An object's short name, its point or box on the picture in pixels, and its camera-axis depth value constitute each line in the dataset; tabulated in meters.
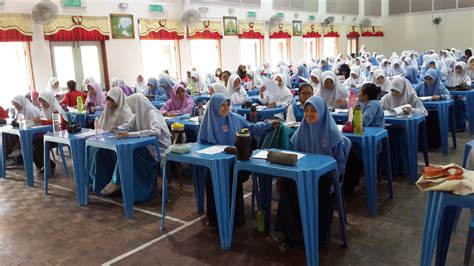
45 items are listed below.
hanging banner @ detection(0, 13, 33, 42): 7.80
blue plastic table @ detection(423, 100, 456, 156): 5.36
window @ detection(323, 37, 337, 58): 18.22
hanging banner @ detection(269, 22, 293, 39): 14.39
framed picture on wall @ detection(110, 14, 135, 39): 9.76
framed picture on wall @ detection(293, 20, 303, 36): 15.46
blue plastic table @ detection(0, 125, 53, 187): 4.93
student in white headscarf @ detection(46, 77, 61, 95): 8.39
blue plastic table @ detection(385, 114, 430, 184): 4.35
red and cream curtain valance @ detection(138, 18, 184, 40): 10.30
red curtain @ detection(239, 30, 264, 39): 13.23
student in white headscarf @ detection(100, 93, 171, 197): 4.26
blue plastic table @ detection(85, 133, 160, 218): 3.77
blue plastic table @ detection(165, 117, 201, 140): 4.92
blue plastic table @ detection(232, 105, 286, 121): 5.72
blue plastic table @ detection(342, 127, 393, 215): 3.58
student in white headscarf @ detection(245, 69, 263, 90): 9.63
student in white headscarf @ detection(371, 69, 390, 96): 7.01
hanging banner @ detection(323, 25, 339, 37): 17.33
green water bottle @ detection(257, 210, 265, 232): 3.42
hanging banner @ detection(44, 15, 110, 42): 8.56
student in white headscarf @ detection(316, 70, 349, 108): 5.46
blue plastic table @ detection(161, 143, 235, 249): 3.04
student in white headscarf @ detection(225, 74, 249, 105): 7.01
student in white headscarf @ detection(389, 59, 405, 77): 11.59
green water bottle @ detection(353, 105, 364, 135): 3.69
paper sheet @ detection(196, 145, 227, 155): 3.25
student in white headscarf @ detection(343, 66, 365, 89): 9.80
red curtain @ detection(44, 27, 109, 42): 8.63
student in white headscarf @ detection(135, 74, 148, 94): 10.00
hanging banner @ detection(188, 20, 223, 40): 11.45
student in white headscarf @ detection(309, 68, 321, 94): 7.55
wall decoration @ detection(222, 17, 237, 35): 12.56
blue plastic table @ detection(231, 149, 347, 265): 2.59
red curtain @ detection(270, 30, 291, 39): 14.47
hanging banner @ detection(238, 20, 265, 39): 13.16
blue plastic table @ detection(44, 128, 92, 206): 4.16
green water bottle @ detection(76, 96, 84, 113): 6.35
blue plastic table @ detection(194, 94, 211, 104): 7.42
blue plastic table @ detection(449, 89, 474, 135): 6.38
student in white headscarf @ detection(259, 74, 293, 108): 6.50
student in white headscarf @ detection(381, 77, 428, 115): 4.92
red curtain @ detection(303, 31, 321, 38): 16.22
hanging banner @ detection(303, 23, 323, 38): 16.11
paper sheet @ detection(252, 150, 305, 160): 2.91
